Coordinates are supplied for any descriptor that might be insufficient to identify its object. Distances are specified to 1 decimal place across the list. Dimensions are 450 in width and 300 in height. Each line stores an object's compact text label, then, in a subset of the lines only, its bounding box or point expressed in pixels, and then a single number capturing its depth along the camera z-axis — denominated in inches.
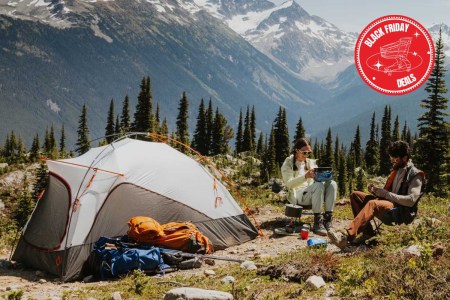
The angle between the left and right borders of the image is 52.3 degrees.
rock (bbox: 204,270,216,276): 332.9
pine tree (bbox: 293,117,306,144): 3432.6
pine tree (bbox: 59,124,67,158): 4199.8
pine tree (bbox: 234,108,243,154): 4036.7
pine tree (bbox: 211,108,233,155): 3786.9
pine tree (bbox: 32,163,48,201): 1733.5
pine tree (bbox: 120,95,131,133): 3404.3
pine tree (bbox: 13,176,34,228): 1464.4
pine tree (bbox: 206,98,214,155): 3870.6
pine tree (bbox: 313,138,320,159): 3969.0
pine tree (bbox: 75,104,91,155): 3666.8
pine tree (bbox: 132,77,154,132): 2940.5
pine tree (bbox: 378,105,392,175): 3747.0
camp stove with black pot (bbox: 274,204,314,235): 448.8
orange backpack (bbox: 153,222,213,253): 388.9
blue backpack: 354.9
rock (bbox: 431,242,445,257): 283.6
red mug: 434.0
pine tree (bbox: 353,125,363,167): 4427.9
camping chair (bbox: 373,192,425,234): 356.8
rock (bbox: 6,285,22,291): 316.8
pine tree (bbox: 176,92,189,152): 3444.9
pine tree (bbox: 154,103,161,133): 3300.9
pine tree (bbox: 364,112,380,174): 3969.0
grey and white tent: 385.1
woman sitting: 445.1
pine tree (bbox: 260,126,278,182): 1511.1
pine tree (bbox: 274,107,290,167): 3422.7
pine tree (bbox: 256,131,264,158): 4429.1
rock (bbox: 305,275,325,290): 259.7
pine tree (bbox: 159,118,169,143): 3793.3
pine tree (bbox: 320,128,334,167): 3268.7
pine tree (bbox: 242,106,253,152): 3977.1
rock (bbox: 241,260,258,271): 329.5
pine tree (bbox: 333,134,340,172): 3396.2
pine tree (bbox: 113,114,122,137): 3992.1
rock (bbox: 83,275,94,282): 360.3
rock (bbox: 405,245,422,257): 279.6
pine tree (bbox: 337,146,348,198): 2994.6
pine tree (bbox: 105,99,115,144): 3880.4
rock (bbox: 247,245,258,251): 430.6
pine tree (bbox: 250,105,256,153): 4119.1
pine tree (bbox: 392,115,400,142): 4059.1
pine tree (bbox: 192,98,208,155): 3848.4
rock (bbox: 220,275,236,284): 300.0
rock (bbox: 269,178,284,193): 875.6
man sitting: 351.6
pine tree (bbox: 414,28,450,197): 1488.7
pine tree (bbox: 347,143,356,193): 3235.7
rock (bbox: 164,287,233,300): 241.0
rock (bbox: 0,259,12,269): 403.5
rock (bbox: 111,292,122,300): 274.2
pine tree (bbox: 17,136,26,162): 3482.8
